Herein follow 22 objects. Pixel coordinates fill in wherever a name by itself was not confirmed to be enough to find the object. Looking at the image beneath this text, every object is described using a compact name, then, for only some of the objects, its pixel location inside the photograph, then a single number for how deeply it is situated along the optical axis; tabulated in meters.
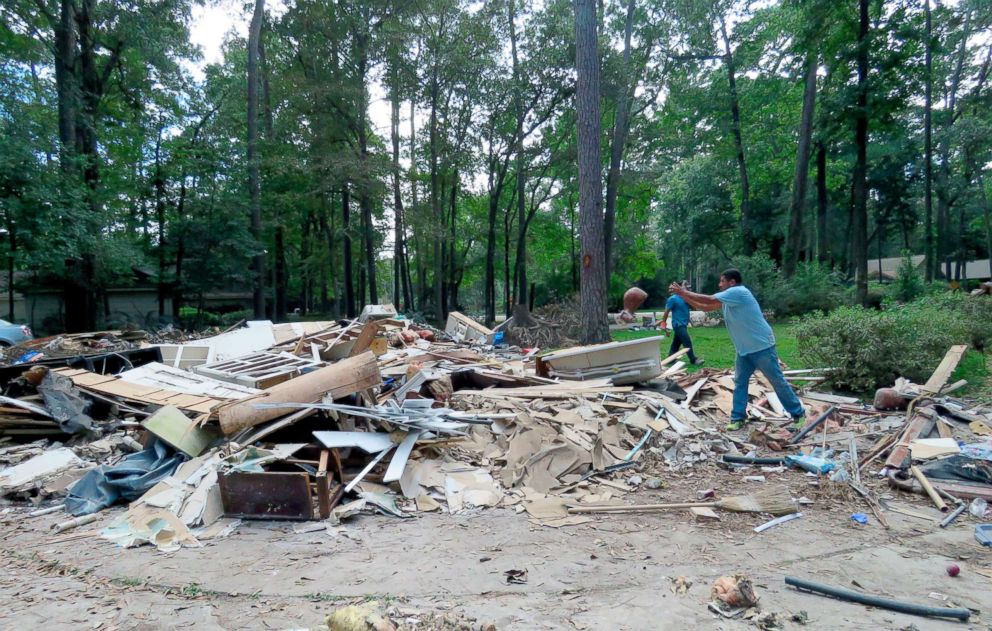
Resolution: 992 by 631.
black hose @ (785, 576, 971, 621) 2.69
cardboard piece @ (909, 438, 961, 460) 4.85
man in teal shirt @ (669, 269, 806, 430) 6.13
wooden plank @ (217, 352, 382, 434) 4.85
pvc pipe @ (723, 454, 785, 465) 5.23
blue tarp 4.41
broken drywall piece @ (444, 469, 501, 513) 4.48
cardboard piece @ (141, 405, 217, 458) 4.86
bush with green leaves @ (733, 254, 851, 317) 19.81
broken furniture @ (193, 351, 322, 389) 7.10
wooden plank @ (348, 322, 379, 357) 9.34
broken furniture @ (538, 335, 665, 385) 7.73
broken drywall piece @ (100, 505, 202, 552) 3.73
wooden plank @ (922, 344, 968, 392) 7.10
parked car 13.50
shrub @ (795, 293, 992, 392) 7.88
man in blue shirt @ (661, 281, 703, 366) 10.37
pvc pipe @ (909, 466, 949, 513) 4.11
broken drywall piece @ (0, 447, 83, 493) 4.79
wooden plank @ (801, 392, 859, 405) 7.45
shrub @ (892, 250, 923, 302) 20.52
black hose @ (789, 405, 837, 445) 5.81
